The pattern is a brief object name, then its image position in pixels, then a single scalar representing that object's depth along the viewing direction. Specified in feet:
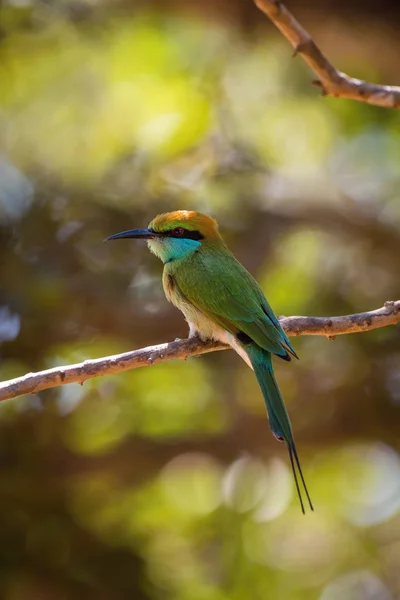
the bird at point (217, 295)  22.47
